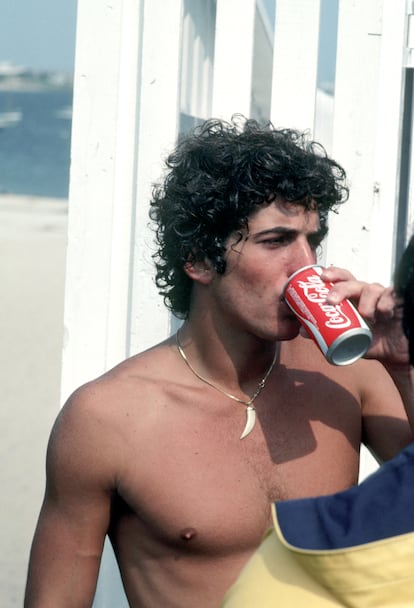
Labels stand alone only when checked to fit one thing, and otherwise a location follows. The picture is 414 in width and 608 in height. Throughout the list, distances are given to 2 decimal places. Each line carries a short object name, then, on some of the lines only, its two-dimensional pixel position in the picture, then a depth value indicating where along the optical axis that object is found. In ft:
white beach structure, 16.57
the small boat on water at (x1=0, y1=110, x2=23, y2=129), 428.81
